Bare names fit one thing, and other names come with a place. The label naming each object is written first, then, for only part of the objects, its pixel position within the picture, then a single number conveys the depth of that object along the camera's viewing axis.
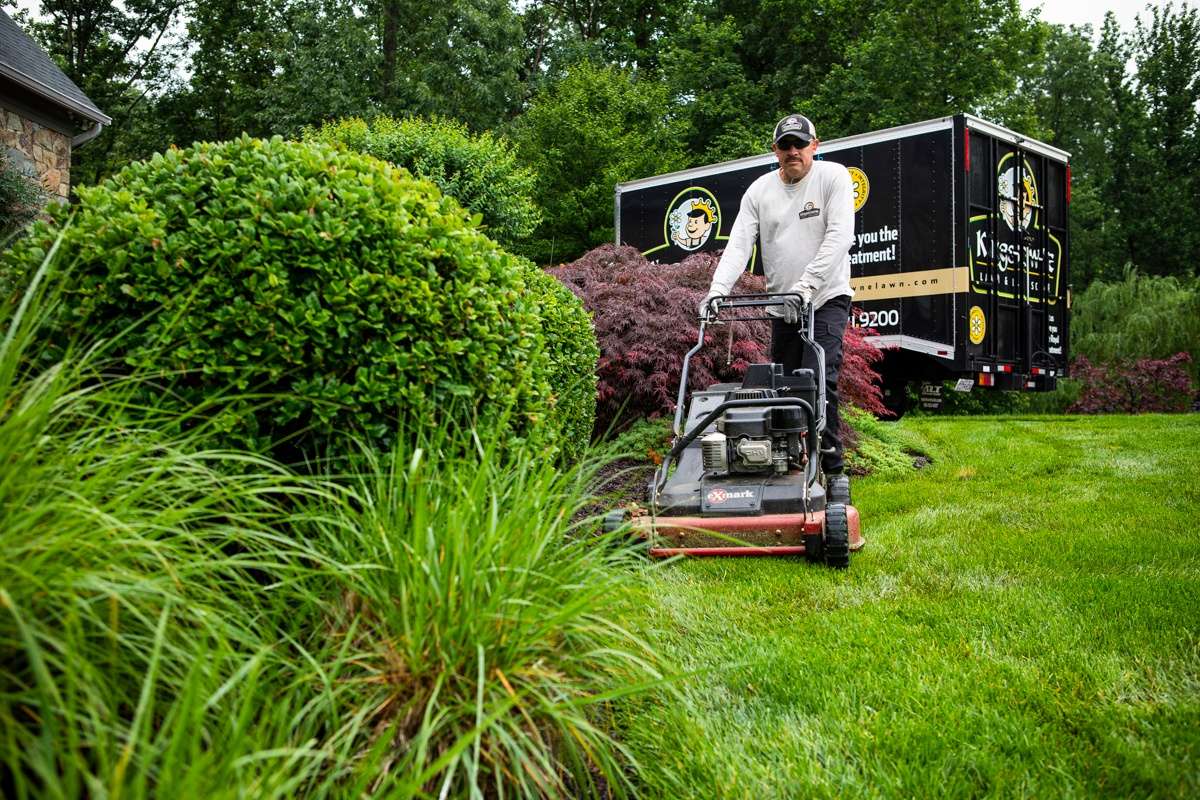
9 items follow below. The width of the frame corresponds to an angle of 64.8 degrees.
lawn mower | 3.96
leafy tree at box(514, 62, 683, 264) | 18.56
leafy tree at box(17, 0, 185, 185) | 24.66
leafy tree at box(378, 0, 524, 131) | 23.67
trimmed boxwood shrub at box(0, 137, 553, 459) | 2.29
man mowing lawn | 4.89
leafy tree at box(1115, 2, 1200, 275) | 31.28
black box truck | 10.67
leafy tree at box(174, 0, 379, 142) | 22.34
